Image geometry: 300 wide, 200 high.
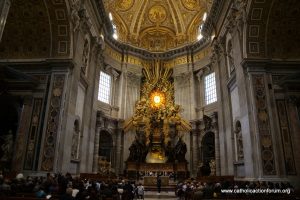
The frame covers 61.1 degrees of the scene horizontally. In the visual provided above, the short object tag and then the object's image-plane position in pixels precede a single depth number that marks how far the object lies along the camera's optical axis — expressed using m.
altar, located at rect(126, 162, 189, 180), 16.95
